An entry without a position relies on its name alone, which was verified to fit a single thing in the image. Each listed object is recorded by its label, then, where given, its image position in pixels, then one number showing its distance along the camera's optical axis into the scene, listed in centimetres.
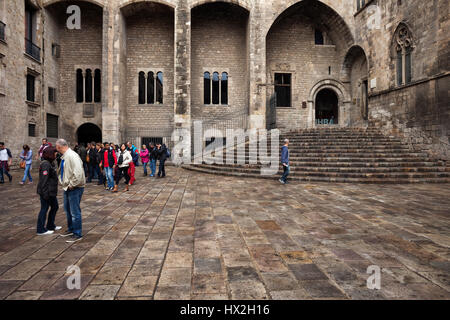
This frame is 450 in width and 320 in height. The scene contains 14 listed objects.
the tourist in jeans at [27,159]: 902
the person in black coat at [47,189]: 391
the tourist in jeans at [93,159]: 923
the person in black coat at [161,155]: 1030
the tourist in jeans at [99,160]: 882
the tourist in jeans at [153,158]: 1086
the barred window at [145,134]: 1823
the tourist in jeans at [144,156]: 1128
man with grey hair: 374
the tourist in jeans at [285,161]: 877
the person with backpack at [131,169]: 799
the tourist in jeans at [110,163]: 777
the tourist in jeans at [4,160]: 928
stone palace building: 1405
